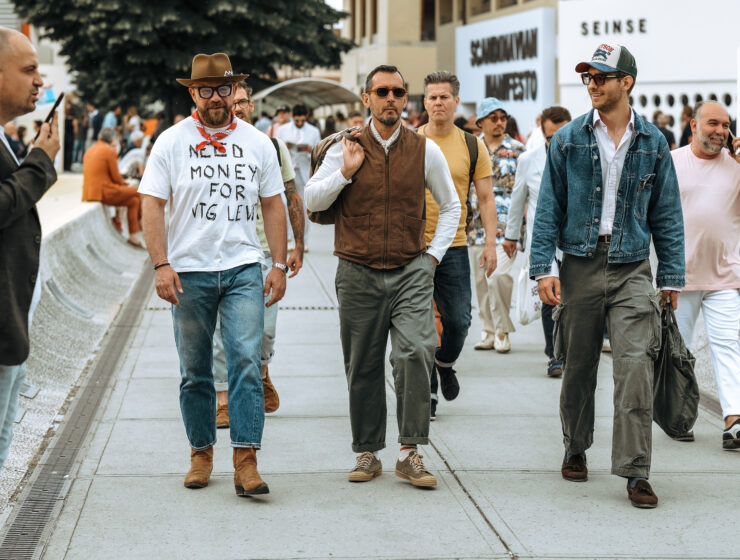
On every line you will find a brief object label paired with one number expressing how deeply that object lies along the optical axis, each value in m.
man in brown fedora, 5.67
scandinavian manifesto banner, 34.00
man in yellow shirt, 7.09
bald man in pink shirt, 6.91
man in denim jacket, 5.63
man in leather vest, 5.82
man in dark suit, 4.05
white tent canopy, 31.35
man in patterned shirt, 9.52
